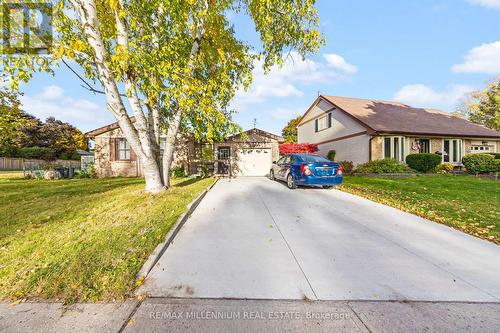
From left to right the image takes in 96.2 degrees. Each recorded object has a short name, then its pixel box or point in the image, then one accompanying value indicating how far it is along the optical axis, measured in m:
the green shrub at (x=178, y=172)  15.31
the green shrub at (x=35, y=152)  33.31
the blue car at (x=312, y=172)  8.63
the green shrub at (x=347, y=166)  16.36
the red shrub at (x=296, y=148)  21.00
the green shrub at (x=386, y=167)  13.79
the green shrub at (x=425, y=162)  14.66
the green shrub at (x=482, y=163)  14.23
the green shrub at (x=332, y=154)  19.79
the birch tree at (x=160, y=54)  5.88
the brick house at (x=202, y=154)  16.27
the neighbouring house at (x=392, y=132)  15.94
